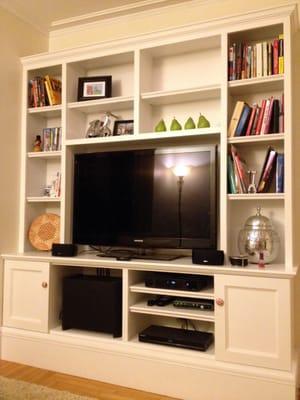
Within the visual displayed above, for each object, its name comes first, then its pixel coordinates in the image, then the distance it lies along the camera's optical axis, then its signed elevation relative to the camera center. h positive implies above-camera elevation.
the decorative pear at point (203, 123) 2.47 +0.66
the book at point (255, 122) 2.29 +0.62
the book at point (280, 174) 2.18 +0.28
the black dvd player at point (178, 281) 2.23 -0.38
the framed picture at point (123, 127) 2.76 +0.70
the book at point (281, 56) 2.20 +1.00
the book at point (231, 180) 2.31 +0.25
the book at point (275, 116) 2.22 +0.64
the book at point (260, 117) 2.26 +0.64
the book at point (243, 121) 2.30 +0.62
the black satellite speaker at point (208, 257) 2.16 -0.22
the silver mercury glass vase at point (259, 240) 2.21 -0.12
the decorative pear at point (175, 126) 2.53 +0.65
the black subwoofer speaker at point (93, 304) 2.41 -0.58
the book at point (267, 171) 2.22 +0.30
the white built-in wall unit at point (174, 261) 2.01 -0.19
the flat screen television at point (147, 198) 2.39 +0.15
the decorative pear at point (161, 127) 2.58 +0.66
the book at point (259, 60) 2.28 +1.00
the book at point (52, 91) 2.93 +1.03
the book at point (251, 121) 2.29 +0.62
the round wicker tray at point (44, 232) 2.88 -0.11
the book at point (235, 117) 2.31 +0.66
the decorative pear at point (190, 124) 2.50 +0.66
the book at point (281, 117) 2.20 +0.62
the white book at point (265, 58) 2.26 +1.01
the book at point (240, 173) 2.29 +0.30
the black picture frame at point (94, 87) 2.80 +1.02
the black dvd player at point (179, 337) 2.19 -0.73
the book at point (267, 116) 2.24 +0.64
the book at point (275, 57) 2.23 +1.00
